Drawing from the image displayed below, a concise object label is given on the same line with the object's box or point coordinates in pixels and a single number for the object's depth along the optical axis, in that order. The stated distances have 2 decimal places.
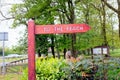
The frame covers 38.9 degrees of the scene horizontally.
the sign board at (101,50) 14.25
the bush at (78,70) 4.31
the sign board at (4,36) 11.32
